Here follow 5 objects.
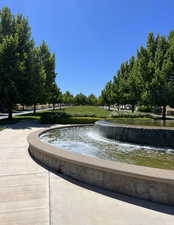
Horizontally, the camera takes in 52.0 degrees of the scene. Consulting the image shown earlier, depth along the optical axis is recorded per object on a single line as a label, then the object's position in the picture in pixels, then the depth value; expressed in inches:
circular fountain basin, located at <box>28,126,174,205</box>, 134.0
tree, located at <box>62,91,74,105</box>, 4151.1
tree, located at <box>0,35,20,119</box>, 742.1
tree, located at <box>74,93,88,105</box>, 4825.3
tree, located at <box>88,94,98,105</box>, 5061.0
